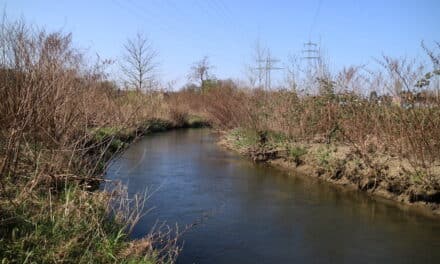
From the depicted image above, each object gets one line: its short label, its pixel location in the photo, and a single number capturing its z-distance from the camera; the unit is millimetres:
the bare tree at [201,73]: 50844
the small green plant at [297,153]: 13508
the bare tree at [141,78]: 24959
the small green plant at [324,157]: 11727
